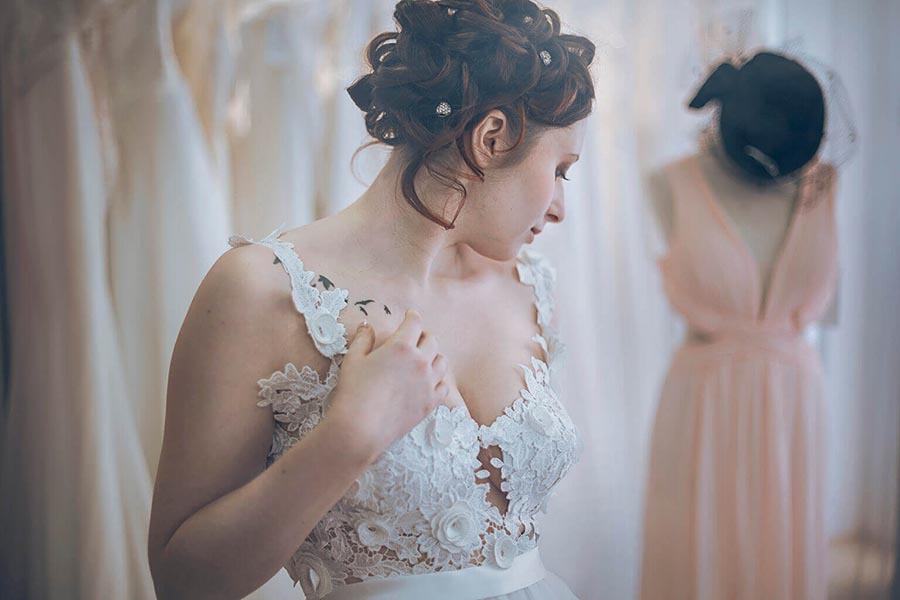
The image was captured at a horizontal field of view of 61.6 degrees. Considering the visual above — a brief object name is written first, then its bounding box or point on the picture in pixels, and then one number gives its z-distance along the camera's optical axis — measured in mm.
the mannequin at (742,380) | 1387
